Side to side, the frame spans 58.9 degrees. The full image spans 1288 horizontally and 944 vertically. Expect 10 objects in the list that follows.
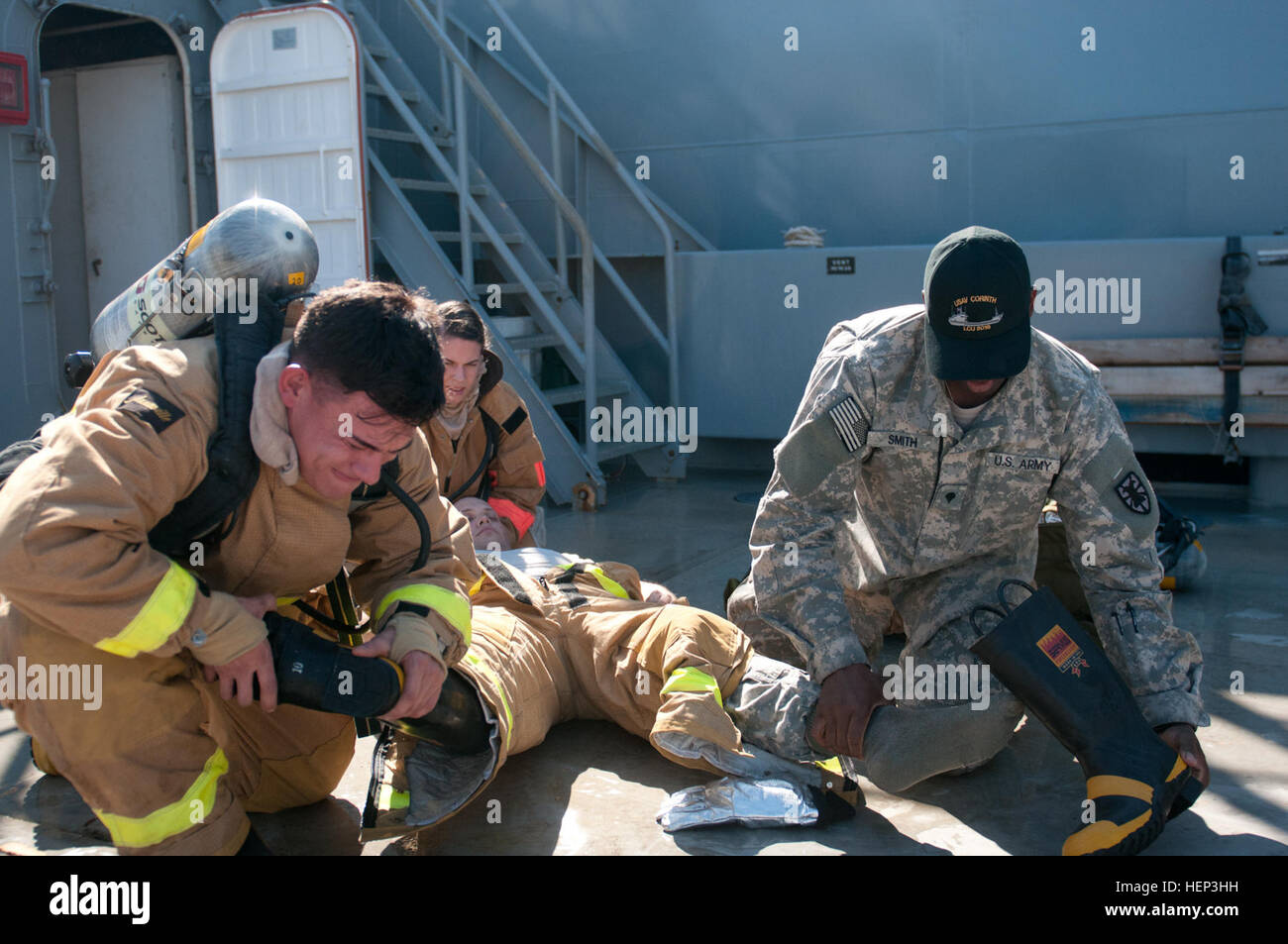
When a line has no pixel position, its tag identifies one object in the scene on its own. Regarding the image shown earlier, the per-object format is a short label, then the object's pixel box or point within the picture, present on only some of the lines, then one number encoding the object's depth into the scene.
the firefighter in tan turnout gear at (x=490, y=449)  3.65
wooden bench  5.42
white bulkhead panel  5.55
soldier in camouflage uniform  2.43
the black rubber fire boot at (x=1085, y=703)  2.21
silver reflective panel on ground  2.37
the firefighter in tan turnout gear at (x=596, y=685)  2.37
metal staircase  5.88
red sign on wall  5.30
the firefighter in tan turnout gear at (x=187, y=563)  1.80
